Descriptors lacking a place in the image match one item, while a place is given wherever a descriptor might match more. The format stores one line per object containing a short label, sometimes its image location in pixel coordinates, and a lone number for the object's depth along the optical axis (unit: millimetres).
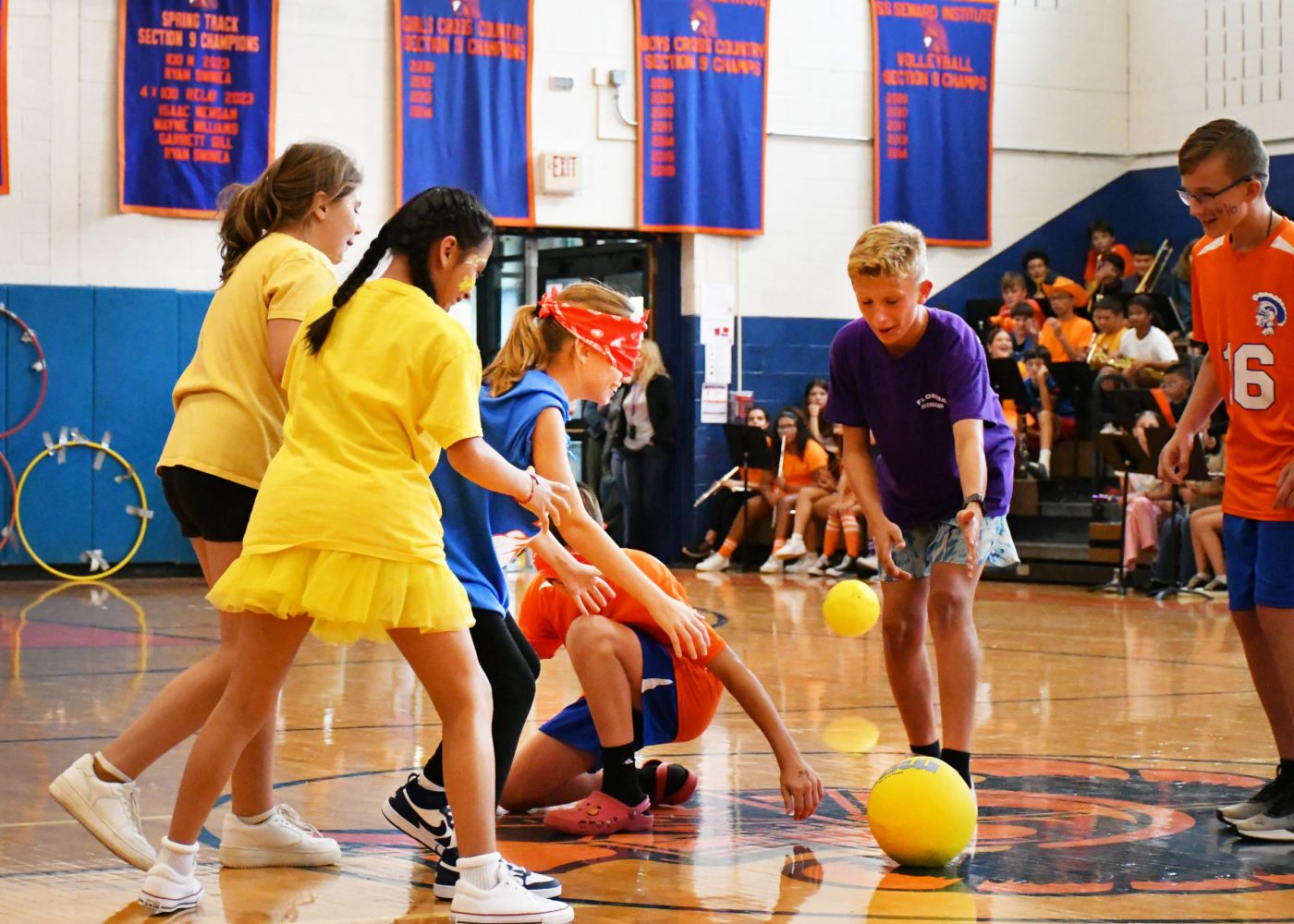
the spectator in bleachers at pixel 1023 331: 13859
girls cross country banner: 13367
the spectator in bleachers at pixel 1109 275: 14281
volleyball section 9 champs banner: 14891
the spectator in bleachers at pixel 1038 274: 14711
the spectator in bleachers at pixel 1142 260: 14648
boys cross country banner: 14164
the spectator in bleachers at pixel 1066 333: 13781
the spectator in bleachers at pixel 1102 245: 15047
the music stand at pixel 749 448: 13906
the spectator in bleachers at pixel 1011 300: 13961
